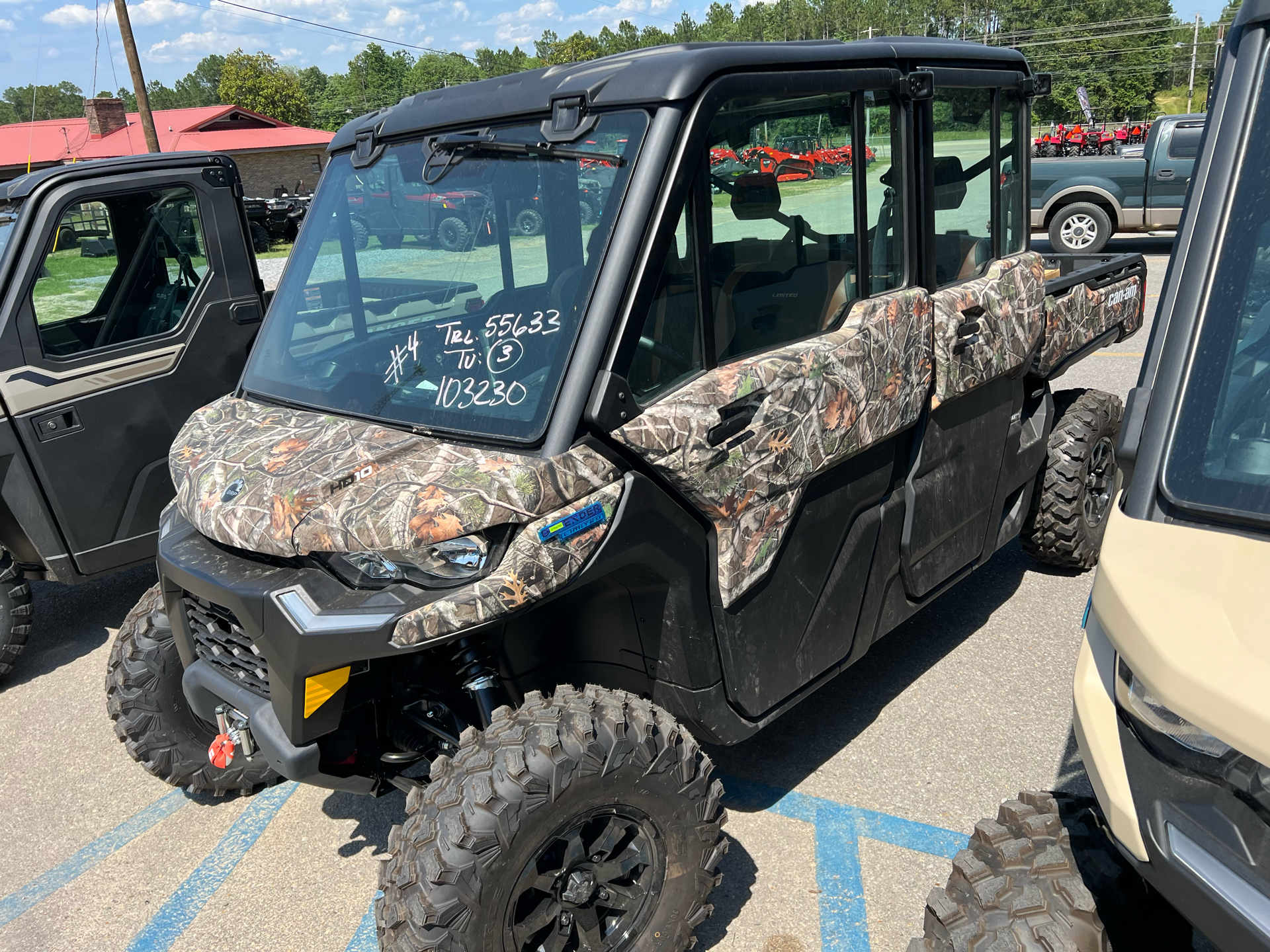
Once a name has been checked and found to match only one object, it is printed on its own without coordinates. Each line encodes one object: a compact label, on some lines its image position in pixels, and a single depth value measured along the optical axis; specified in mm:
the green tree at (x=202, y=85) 135875
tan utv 1462
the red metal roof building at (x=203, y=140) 43875
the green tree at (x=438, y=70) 111625
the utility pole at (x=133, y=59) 20672
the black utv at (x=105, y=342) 4688
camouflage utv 2346
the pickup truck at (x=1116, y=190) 14695
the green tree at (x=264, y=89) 78250
